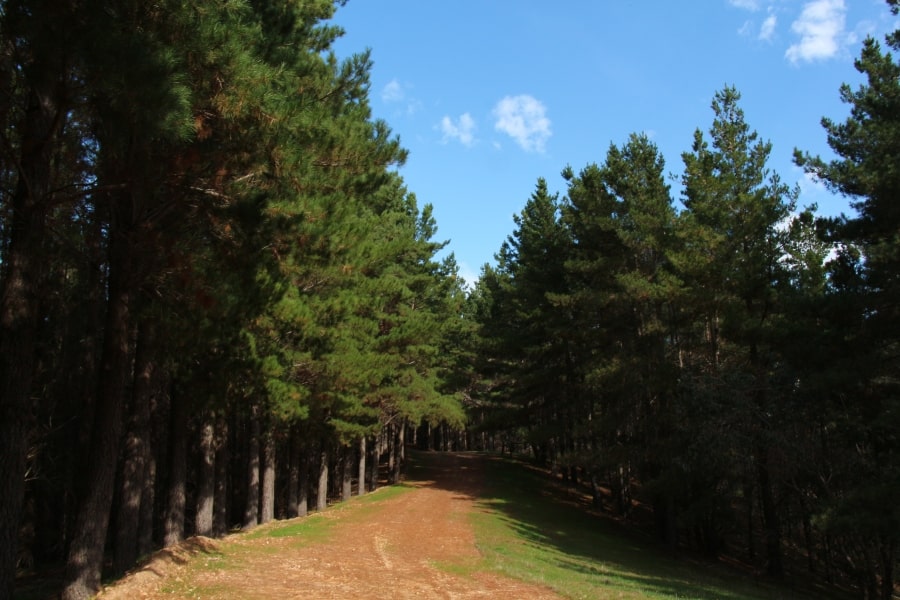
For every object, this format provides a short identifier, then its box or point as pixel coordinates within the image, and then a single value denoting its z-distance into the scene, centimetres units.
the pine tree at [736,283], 1955
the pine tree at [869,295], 1477
